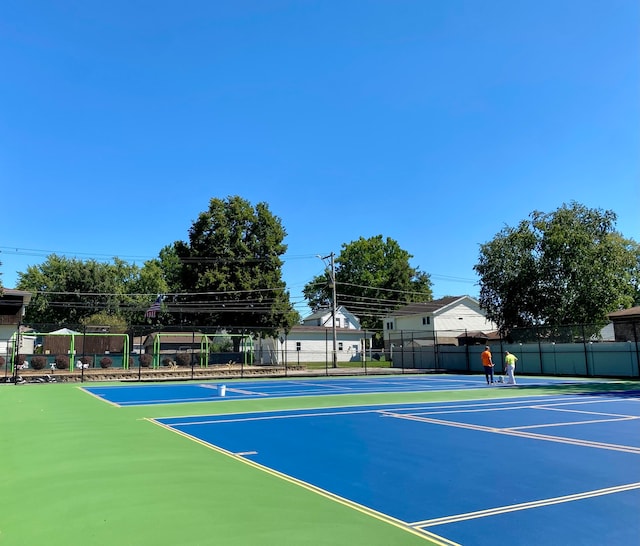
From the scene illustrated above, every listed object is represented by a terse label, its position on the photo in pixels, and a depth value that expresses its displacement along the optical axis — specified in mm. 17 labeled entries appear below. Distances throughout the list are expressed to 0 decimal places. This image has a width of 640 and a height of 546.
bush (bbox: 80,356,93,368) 36550
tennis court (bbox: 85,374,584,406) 19562
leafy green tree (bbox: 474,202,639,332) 40125
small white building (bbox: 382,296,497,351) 59031
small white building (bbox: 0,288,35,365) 39219
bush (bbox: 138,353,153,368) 36781
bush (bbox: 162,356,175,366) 37262
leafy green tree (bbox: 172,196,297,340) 47906
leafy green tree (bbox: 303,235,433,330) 78750
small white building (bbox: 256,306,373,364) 56016
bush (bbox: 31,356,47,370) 32469
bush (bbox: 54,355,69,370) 33125
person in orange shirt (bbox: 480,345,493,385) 24234
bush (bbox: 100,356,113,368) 35188
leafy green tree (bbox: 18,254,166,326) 65688
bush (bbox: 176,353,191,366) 37781
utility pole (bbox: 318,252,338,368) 42156
